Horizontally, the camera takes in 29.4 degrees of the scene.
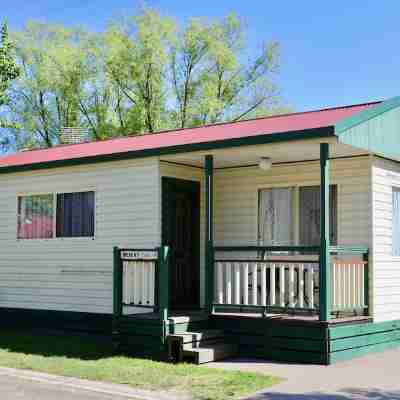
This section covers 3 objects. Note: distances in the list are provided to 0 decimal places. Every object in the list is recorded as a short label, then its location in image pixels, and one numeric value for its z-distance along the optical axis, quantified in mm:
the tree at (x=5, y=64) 19078
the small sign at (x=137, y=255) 11966
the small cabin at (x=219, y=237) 11328
